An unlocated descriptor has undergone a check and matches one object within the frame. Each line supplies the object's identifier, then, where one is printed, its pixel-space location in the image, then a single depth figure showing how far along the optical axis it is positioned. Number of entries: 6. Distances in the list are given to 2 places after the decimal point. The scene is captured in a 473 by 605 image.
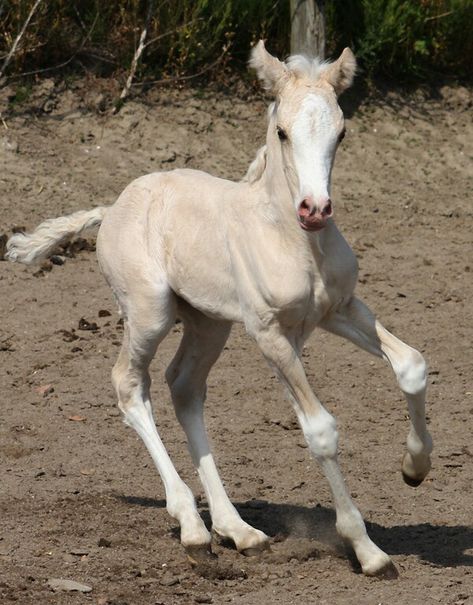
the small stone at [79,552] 11.28
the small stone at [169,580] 10.69
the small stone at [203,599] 10.30
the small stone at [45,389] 15.85
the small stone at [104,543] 11.52
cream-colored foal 10.31
